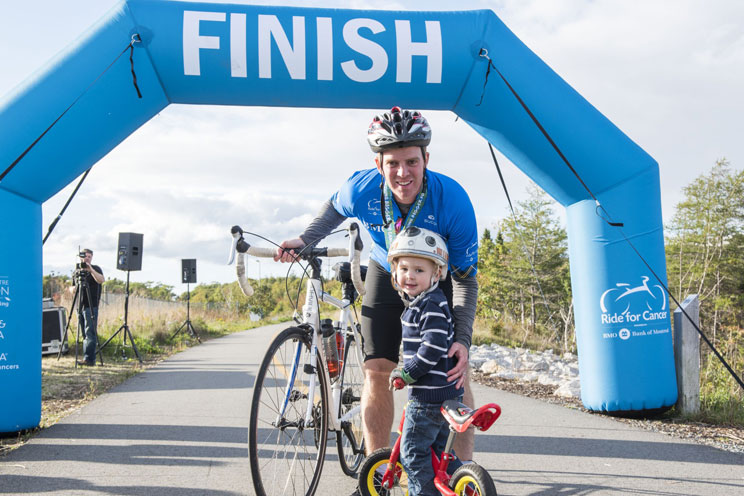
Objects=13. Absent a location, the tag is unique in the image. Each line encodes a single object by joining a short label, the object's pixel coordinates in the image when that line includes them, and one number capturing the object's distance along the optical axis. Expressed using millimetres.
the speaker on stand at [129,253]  12883
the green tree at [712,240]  48812
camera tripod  10141
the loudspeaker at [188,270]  18656
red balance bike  2371
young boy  2670
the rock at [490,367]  9508
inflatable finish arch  4949
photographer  9867
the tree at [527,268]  49781
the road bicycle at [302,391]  2953
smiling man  2881
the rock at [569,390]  6946
